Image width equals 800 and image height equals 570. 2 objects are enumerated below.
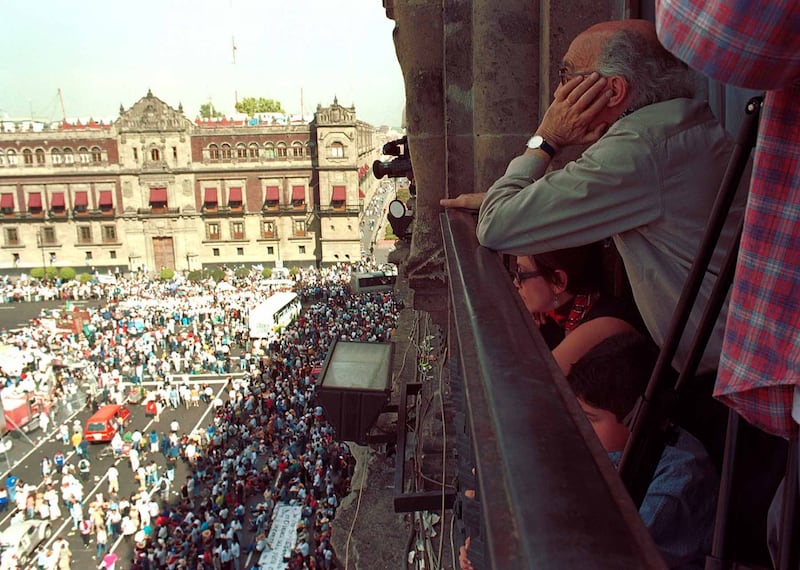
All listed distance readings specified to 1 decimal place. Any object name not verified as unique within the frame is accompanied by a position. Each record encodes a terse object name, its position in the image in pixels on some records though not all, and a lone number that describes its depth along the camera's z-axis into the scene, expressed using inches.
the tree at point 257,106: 6147.7
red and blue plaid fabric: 60.2
